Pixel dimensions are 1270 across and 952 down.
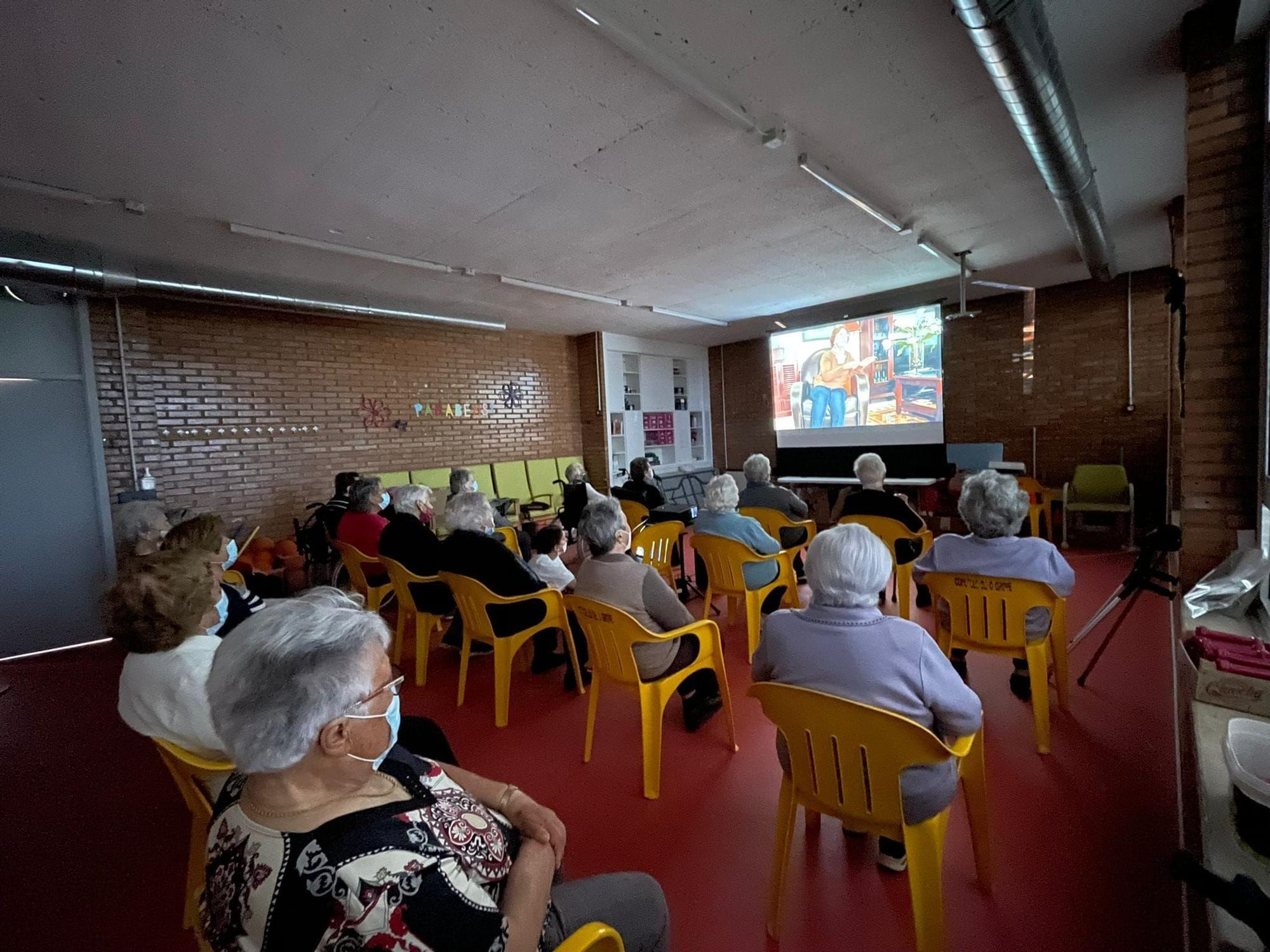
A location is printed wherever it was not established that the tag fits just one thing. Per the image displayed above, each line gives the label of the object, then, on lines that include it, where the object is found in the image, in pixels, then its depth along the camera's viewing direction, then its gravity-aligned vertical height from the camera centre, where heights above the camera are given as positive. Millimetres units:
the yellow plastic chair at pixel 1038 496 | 5703 -872
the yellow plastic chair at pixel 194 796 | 1515 -1005
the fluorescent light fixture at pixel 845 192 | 3236 +1557
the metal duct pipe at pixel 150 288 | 3423 +1332
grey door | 4301 -114
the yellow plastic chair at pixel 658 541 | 3869 -748
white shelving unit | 8938 +572
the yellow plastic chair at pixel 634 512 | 5012 -680
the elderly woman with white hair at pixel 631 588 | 2297 -656
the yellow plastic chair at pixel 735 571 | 3229 -850
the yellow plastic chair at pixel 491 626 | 2801 -989
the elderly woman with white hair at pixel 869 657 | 1393 -606
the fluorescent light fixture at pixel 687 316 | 7109 +1651
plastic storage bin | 963 -692
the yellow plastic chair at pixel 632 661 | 2178 -967
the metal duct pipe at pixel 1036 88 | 1837 +1335
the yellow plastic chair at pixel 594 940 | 892 -834
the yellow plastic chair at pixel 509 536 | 4039 -691
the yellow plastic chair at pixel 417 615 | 3313 -1041
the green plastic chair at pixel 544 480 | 8047 -548
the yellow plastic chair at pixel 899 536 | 3521 -762
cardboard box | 1427 -762
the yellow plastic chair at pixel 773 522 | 4051 -690
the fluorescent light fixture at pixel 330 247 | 3758 +1590
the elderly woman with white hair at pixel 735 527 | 3268 -575
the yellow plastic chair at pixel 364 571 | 3803 -835
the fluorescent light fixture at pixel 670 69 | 2059 +1555
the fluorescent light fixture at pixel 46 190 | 2895 +1536
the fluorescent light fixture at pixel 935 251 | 4867 +1604
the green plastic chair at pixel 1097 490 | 5797 -855
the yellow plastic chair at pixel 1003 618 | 2227 -848
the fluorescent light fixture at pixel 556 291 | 5383 +1625
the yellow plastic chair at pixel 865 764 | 1271 -859
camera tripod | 2537 -765
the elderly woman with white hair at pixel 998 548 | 2293 -562
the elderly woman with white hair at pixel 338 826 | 773 -582
